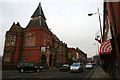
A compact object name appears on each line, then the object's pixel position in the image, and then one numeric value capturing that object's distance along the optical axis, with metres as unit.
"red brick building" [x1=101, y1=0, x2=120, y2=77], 6.06
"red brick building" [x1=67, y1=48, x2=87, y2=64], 59.66
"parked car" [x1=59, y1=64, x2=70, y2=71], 22.95
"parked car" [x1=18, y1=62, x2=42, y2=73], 17.84
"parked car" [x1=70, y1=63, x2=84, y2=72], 18.44
